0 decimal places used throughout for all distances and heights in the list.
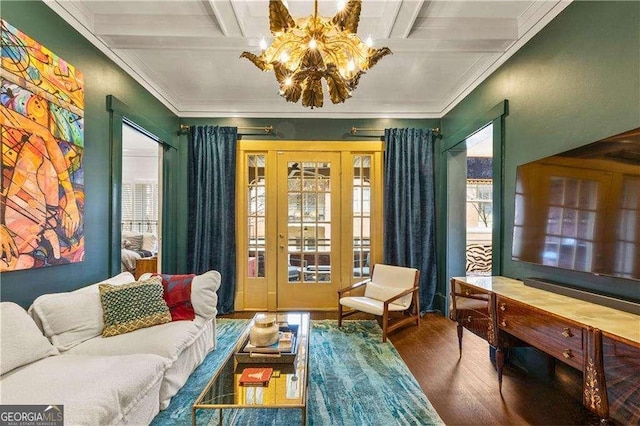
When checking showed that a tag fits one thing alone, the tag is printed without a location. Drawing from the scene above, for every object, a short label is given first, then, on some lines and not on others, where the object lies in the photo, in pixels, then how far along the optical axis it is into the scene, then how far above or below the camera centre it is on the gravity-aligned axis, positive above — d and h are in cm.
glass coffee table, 153 -95
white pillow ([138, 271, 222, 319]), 278 -76
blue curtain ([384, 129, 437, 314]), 434 +5
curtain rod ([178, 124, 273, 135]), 441 +108
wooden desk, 132 -65
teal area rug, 202 -133
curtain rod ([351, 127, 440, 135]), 446 +110
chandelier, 186 +94
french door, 449 -18
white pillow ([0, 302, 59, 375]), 168 -74
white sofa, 151 -89
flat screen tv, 162 +1
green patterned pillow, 233 -77
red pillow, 272 -78
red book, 174 -94
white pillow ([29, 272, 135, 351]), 203 -74
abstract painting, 192 +32
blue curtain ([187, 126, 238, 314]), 431 +1
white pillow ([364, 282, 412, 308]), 370 -101
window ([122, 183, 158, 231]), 748 -3
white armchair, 348 -102
